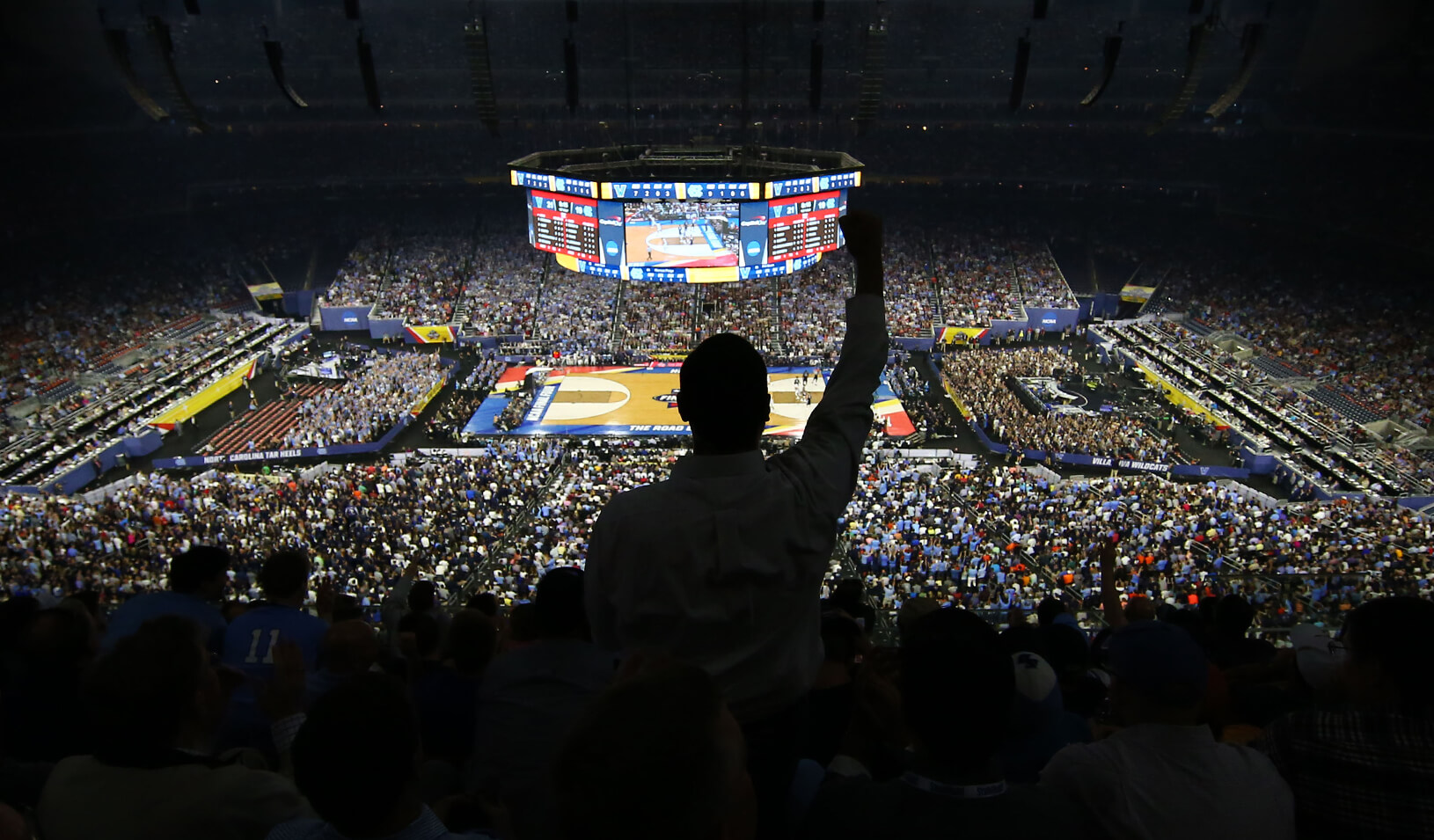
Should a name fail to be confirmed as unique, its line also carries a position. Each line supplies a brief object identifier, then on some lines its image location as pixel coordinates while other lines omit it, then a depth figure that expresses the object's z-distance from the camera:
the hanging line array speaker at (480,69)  18.34
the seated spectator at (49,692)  4.08
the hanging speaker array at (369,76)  17.27
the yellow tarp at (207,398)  27.17
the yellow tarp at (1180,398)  27.16
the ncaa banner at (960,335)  37.03
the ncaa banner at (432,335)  37.25
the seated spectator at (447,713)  4.06
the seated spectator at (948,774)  1.96
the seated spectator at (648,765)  1.39
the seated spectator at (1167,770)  2.44
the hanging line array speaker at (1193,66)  17.69
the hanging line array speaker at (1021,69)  17.91
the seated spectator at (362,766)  2.03
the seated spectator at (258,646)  4.18
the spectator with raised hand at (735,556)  2.09
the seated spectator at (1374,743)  2.67
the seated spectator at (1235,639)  6.03
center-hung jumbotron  26.70
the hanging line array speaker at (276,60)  17.53
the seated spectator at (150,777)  2.52
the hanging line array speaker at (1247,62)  18.38
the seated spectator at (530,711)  2.65
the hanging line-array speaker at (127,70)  16.69
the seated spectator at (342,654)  4.30
